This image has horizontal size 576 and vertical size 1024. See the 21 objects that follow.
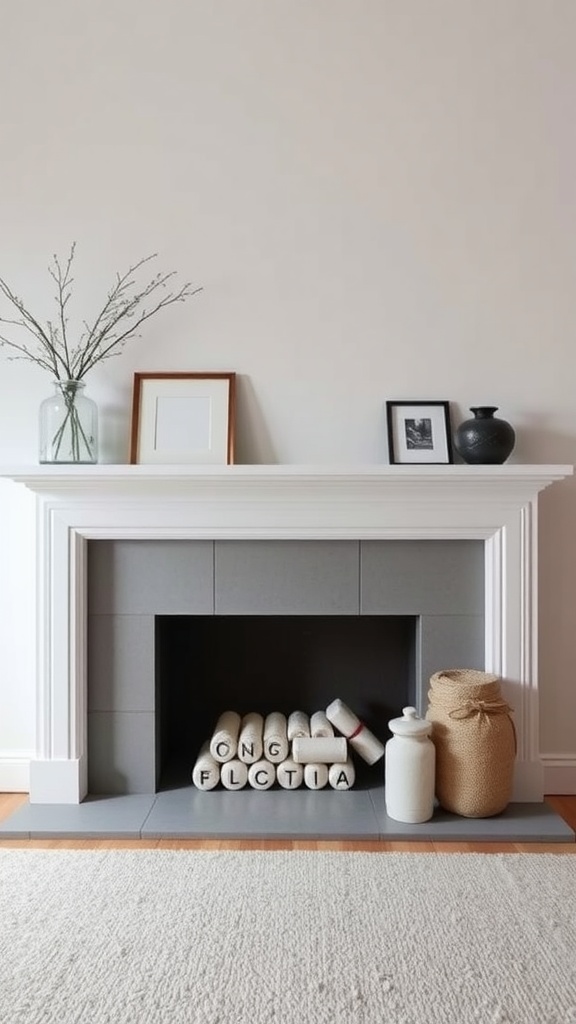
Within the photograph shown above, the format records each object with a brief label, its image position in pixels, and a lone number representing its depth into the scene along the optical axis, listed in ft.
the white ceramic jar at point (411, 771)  7.82
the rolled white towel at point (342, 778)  8.70
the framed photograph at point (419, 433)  8.87
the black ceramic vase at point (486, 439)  8.37
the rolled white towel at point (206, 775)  8.66
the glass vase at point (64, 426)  8.55
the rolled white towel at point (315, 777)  8.71
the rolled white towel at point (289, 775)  8.70
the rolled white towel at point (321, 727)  8.79
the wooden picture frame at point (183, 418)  8.91
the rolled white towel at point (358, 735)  8.93
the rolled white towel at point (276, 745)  8.73
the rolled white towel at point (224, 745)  8.71
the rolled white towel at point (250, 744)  8.70
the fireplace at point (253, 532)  8.37
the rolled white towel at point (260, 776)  8.68
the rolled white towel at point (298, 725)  8.82
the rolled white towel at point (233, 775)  8.67
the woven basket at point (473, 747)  7.87
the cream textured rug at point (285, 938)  5.12
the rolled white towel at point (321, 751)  8.70
